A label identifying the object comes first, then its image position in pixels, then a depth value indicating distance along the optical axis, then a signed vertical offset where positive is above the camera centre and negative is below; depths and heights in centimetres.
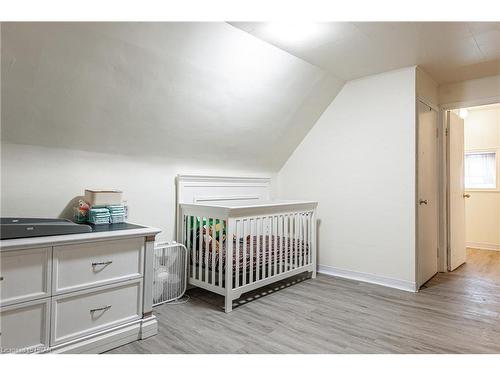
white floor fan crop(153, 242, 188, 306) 246 -65
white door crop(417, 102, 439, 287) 297 +1
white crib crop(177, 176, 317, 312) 244 -43
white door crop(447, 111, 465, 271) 359 +4
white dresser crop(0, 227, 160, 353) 150 -54
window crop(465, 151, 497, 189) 483 +41
